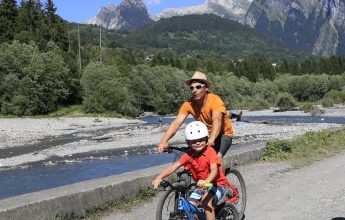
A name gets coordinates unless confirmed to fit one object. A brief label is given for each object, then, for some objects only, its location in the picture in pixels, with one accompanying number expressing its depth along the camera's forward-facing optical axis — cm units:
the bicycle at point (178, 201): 638
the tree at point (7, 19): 10540
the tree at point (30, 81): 8156
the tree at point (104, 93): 9006
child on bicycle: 635
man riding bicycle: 712
